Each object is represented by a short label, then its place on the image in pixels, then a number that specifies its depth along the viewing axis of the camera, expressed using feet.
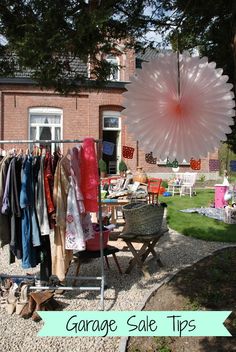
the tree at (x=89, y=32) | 9.56
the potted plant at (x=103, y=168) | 51.90
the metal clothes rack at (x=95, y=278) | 13.77
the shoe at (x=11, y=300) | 13.63
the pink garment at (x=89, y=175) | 13.83
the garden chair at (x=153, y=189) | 33.88
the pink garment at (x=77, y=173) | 13.61
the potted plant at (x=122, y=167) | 55.57
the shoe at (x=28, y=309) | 13.12
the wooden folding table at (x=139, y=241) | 17.07
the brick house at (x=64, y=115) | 54.60
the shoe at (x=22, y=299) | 13.52
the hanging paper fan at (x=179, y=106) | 7.08
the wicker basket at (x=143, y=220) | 17.16
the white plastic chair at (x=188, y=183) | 45.68
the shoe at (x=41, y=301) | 13.10
